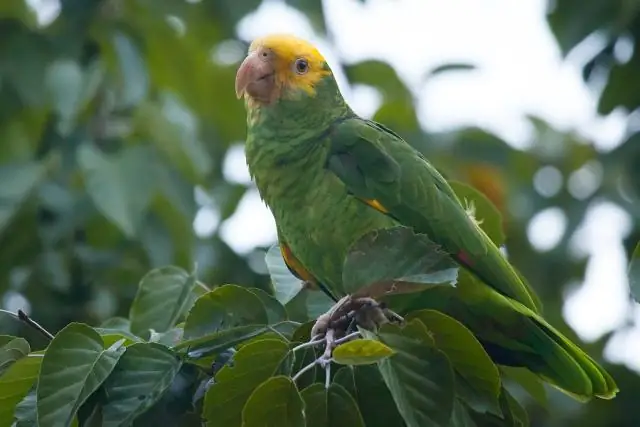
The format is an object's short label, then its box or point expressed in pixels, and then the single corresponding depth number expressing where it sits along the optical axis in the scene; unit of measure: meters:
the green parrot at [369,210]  5.15
